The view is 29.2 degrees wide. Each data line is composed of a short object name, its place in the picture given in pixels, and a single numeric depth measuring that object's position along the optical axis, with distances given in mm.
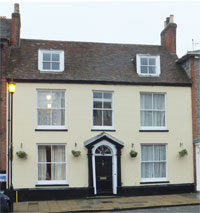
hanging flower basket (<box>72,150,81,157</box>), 20000
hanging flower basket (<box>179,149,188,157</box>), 21219
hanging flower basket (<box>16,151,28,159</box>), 19391
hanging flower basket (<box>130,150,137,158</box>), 20647
